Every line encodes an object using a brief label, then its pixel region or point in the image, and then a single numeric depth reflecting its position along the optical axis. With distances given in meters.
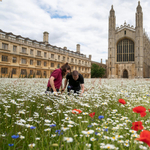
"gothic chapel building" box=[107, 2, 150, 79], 52.06
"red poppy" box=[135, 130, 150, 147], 1.02
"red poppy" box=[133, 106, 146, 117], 1.57
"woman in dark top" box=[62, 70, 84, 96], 5.53
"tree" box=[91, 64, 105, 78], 60.91
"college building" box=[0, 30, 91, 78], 31.84
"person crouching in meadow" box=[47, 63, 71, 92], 4.94
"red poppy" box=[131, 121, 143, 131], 1.59
